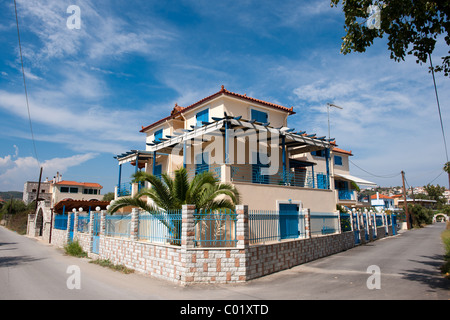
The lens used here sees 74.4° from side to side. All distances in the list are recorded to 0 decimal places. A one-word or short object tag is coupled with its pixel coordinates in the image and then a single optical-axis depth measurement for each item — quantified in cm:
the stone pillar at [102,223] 1534
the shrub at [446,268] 984
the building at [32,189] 7344
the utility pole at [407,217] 3697
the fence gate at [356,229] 1934
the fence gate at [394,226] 2935
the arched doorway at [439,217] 5828
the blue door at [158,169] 2265
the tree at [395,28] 816
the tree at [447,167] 894
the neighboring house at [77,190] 5388
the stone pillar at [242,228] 955
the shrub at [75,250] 1706
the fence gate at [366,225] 2162
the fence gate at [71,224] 2096
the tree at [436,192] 8962
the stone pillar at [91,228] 1652
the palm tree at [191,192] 1178
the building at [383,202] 5769
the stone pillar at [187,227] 937
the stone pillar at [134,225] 1238
